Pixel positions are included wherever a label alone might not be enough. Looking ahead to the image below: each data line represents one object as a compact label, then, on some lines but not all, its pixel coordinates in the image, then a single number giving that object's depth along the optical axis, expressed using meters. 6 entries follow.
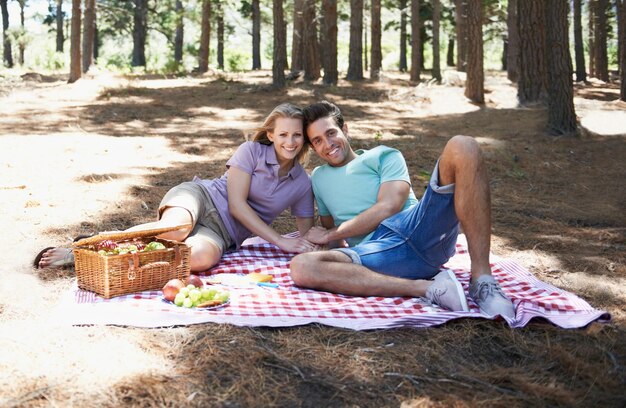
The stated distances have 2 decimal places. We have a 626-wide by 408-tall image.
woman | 4.37
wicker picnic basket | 3.70
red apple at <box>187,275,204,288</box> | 3.91
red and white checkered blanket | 3.40
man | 3.60
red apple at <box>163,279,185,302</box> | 3.67
